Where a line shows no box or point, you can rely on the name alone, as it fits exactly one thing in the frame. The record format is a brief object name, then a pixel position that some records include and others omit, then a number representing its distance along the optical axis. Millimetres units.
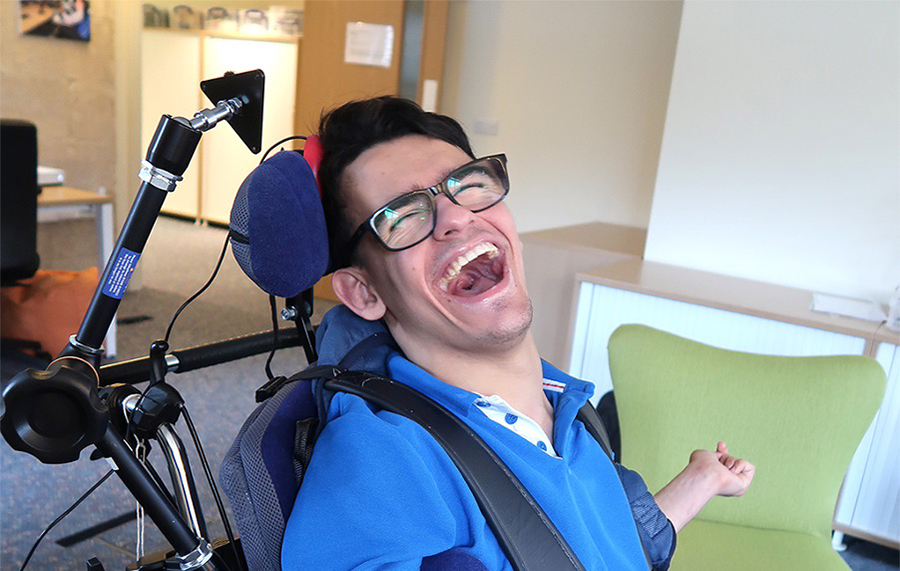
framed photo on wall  4250
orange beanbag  3463
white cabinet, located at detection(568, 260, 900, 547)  2320
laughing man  947
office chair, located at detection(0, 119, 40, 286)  3117
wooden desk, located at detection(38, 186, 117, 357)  3613
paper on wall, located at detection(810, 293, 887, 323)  2436
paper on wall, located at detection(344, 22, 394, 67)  4879
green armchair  1785
